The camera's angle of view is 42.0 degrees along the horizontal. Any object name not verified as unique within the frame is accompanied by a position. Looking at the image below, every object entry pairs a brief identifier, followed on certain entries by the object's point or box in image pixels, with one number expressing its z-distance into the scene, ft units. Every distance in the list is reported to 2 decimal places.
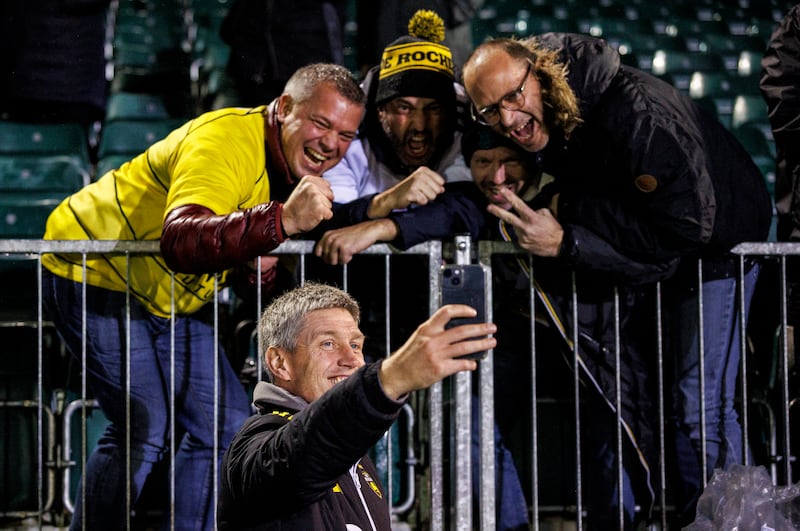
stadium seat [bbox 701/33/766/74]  25.94
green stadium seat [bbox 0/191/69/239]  15.44
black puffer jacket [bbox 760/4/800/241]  12.17
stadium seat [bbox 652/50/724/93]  24.79
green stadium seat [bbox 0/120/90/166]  18.34
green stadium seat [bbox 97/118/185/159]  18.56
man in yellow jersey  10.98
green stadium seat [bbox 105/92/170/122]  19.89
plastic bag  9.91
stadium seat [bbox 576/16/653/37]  26.35
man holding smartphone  6.20
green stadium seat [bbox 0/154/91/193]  17.02
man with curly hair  10.64
